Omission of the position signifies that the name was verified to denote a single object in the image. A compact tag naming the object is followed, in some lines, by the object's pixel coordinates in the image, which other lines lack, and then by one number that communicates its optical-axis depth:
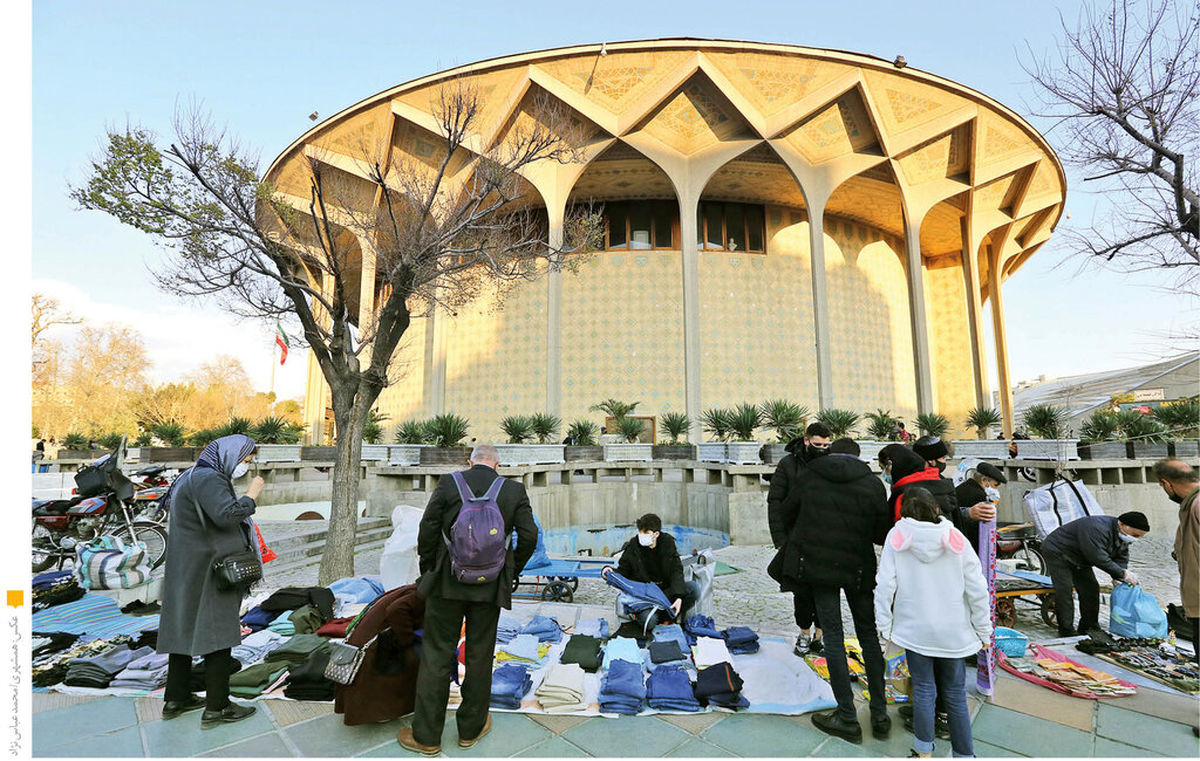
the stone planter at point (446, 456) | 10.85
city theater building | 17.69
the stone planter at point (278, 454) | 13.53
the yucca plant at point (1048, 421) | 13.96
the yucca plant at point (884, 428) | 13.90
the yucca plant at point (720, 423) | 13.05
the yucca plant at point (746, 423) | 12.53
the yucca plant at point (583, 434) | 13.93
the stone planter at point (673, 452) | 13.60
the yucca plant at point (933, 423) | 14.48
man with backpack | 2.75
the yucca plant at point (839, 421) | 12.18
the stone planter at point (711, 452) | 12.60
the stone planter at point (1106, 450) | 12.32
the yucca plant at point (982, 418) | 18.06
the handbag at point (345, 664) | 2.82
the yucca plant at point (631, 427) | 14.23
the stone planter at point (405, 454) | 11.49
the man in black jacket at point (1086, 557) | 4.43
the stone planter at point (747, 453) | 11.78
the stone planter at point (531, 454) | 12.28
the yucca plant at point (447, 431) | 11.45
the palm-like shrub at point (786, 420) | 12.33
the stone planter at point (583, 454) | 12.98
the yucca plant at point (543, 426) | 13.53
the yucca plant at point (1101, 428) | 13.18
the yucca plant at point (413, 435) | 12.04
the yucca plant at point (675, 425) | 14.46
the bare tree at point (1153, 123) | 5.93
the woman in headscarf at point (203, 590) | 2.96
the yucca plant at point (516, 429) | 13.11
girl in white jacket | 2.63
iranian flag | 21.15
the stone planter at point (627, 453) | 13.61
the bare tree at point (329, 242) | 6.60
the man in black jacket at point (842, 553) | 3.01
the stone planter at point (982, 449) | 14.37
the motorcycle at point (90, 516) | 6.50
